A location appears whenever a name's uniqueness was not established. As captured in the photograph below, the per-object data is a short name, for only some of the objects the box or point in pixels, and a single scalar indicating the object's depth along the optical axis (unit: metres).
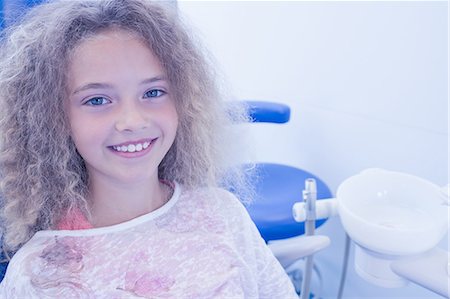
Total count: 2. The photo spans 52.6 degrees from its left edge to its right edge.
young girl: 0.69
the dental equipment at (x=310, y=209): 0.94
